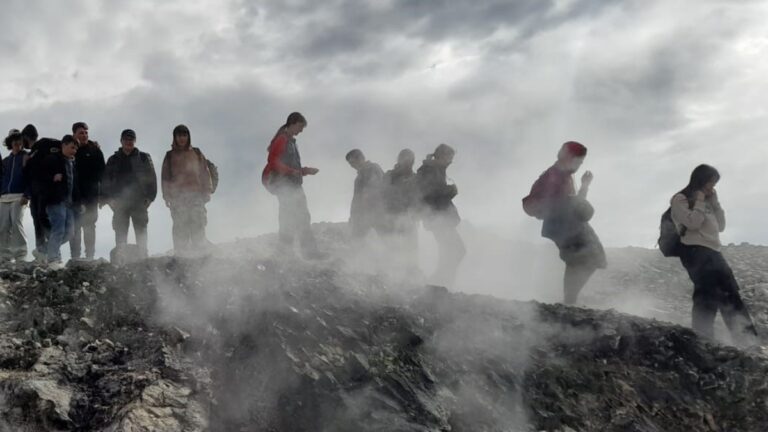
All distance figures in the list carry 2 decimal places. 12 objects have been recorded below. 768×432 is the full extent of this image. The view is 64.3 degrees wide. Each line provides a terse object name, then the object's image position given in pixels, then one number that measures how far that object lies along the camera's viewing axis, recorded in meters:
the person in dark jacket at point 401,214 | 8.23
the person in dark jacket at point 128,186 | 7.55
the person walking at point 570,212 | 6.73
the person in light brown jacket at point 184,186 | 7.50
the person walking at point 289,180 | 7.62
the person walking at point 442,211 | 7.86
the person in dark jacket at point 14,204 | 7.75
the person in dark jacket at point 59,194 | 7.17
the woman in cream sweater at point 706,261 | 5.88
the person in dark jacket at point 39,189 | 7.28
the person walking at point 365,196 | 8.57
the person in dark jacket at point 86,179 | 7.63
